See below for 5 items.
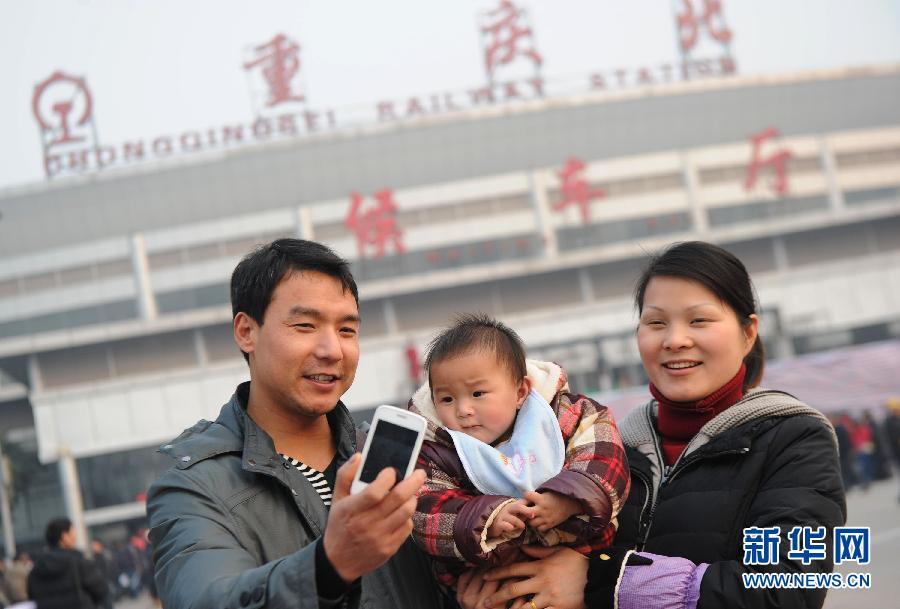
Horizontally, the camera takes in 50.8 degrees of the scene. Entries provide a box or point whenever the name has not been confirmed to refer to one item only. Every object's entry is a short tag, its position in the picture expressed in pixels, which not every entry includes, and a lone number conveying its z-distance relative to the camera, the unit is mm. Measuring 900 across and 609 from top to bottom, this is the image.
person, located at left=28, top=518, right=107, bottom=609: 7434
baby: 2387
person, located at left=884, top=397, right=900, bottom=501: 16922
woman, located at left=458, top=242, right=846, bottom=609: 2307
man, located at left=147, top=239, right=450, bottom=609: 1880
